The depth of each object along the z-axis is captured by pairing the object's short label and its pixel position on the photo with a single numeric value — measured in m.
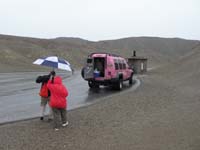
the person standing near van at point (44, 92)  10.73
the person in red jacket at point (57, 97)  9.84
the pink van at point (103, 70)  21.91
